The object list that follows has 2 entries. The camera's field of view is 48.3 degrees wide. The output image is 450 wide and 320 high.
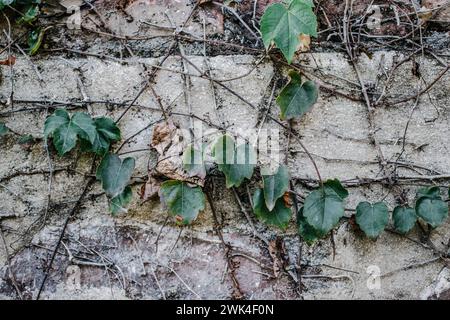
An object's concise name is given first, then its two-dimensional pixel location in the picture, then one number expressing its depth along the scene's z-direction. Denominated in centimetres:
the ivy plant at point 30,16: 148
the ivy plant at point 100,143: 134
